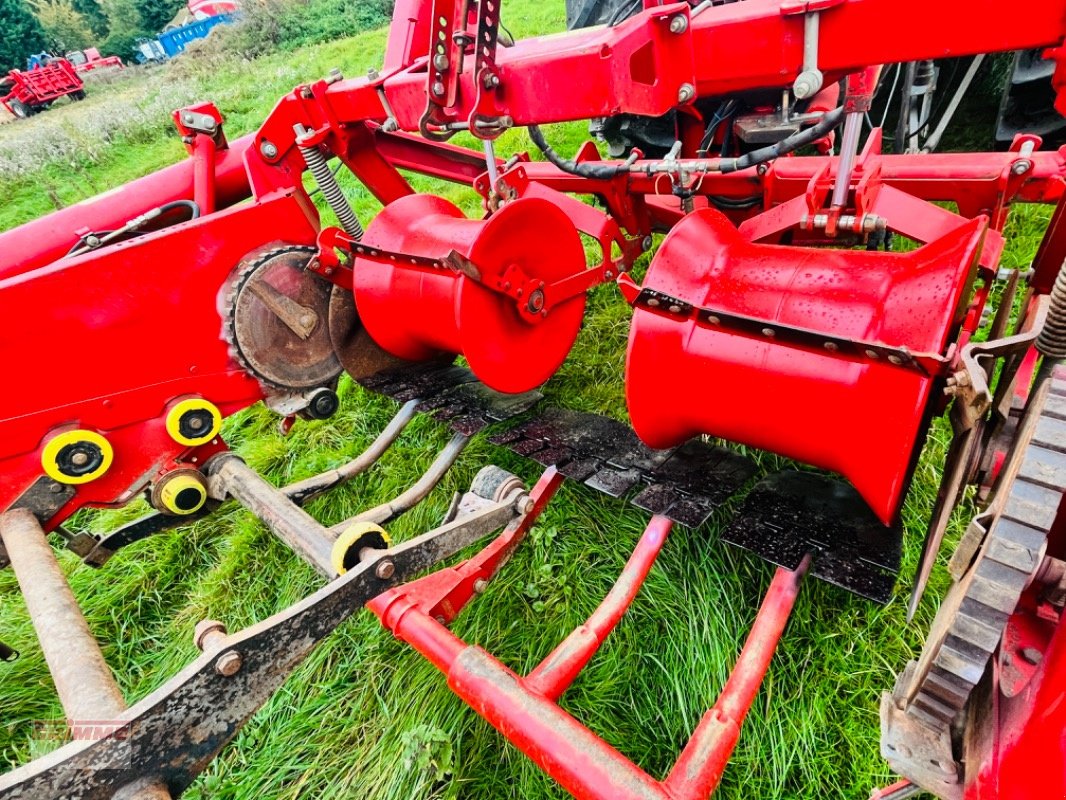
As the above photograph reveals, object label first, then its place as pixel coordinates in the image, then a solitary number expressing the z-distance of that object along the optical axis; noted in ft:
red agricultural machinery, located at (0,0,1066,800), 3.94
